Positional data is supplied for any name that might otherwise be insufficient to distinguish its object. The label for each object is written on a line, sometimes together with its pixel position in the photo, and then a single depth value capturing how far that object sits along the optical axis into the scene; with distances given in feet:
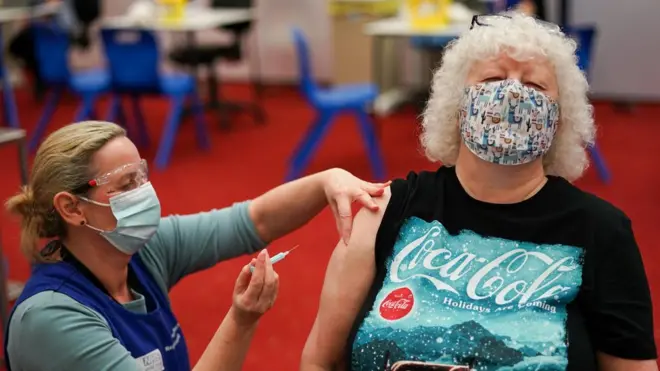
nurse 4.77
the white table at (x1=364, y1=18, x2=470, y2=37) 16.81
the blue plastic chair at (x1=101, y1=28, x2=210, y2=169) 17.28
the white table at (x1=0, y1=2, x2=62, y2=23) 20.18
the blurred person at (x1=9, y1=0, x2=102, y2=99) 23.72
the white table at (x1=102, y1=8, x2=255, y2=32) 18.69
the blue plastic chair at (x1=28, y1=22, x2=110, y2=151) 18.63
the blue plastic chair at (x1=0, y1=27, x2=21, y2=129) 20.57
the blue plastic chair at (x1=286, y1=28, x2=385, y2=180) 16.02
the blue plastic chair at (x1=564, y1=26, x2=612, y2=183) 14.48
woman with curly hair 4.89
